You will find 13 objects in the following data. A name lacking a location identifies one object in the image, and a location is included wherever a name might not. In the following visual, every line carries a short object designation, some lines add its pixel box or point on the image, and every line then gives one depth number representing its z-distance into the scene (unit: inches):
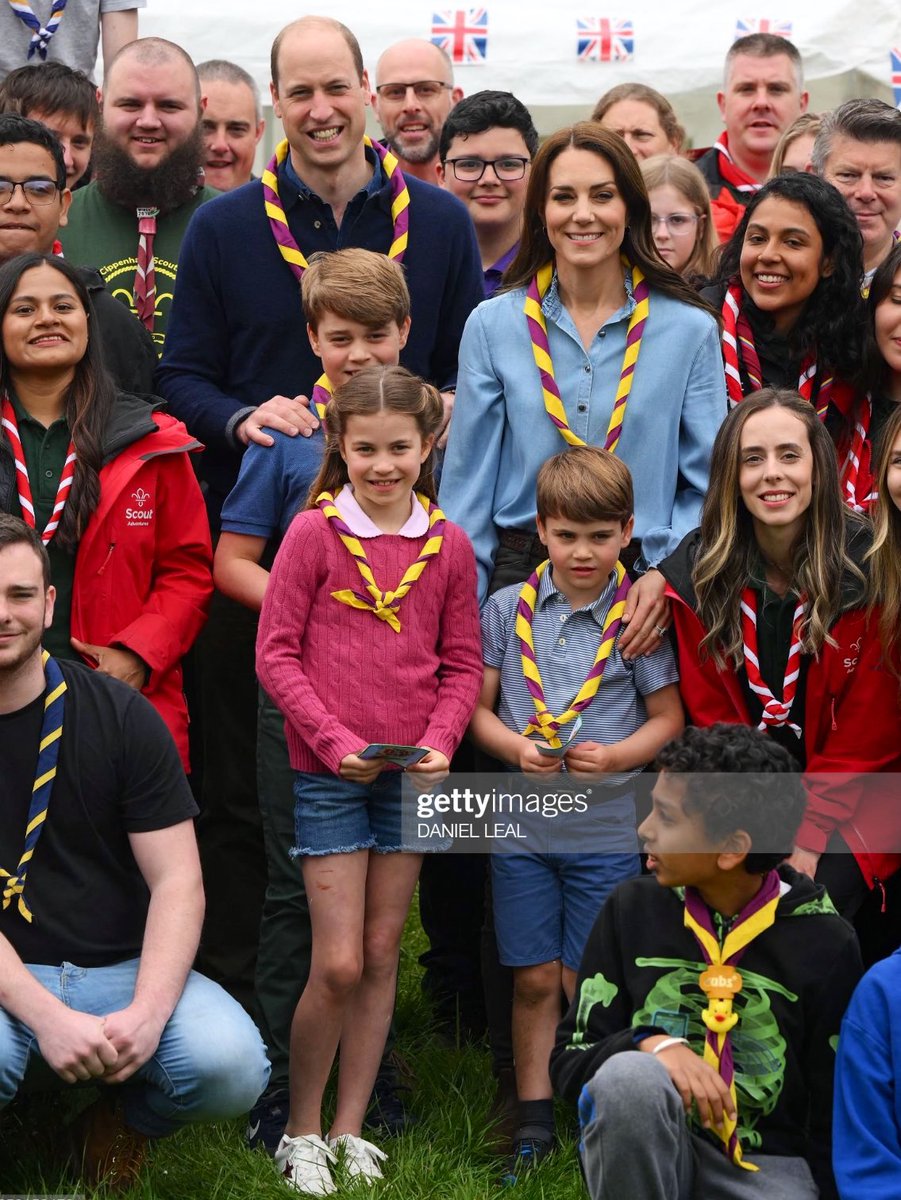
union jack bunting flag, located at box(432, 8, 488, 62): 401.7
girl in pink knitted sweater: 192.2
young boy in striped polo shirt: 198.2
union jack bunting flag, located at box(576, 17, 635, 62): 402.0
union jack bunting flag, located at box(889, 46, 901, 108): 394.6
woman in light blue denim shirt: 211.9
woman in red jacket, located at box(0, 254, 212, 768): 208.7
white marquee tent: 399.5
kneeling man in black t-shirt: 180.1
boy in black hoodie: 162.6
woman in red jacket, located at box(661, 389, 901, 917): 196.2
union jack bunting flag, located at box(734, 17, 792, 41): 400.5
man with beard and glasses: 304.2
